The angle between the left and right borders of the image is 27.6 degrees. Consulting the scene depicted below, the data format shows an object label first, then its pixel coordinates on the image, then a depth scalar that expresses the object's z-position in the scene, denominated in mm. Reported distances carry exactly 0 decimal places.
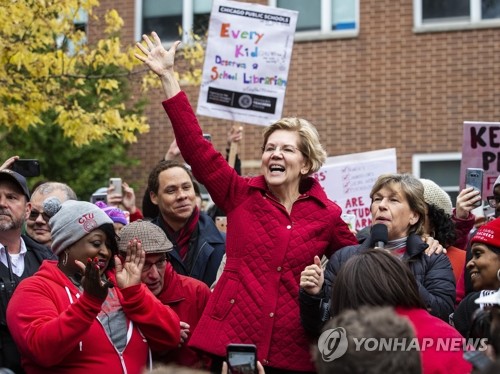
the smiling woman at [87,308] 4754
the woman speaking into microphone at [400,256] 4887
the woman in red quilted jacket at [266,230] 5051
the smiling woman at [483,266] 5078
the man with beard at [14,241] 5984
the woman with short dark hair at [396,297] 3969
